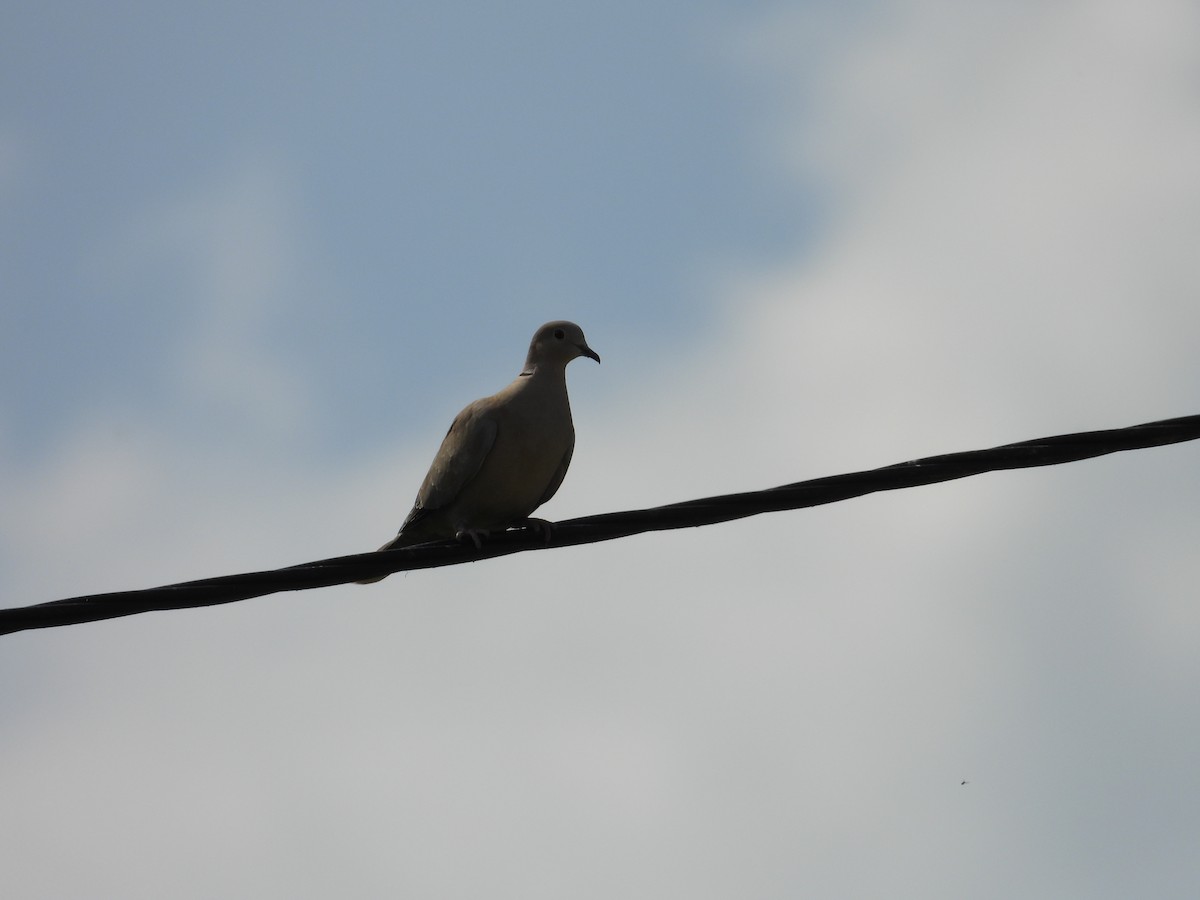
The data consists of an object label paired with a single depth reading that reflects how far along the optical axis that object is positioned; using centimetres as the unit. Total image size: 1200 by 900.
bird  1352
